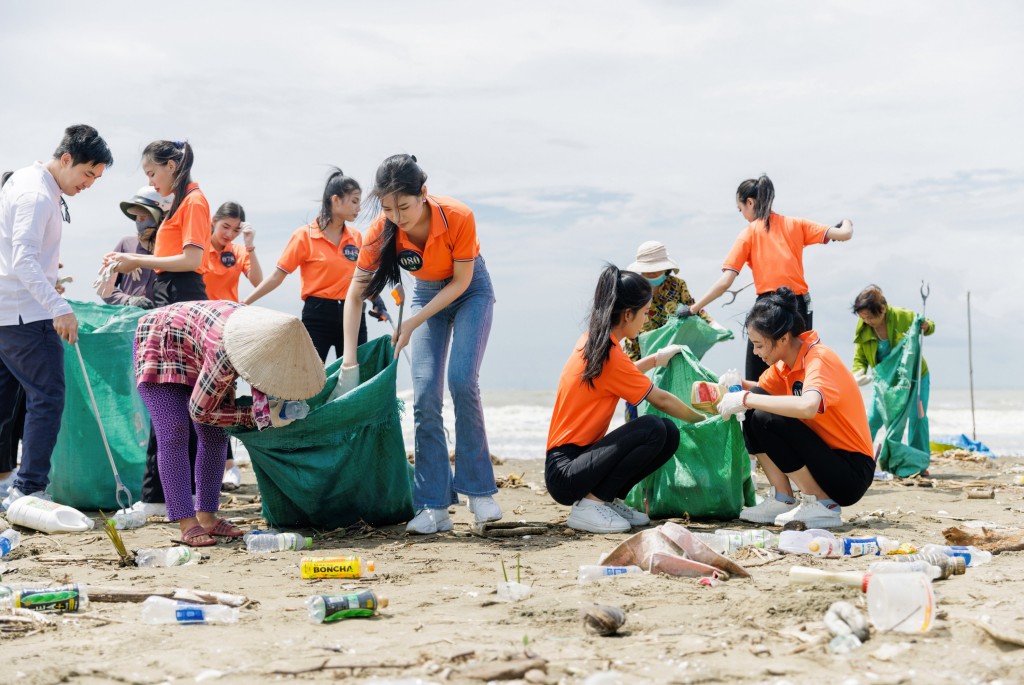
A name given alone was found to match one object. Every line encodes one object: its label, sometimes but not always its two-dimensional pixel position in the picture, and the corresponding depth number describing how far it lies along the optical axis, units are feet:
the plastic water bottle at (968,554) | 12.72
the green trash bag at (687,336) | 19.36
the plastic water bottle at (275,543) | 14.85
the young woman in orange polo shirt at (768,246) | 21.62
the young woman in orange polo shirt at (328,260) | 21.54
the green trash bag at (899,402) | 25.05
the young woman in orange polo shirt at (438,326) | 15.78
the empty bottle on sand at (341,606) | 10.17
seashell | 9.39
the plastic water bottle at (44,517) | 16.26
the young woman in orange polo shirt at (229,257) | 22.93
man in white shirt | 16.34
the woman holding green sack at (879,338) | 25.70
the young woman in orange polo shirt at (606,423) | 15.96
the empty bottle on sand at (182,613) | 10.33
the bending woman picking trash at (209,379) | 14.03
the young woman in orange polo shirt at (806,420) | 15.97
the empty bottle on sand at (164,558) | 13.78
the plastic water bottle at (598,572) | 12.00
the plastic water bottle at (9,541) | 14.49
